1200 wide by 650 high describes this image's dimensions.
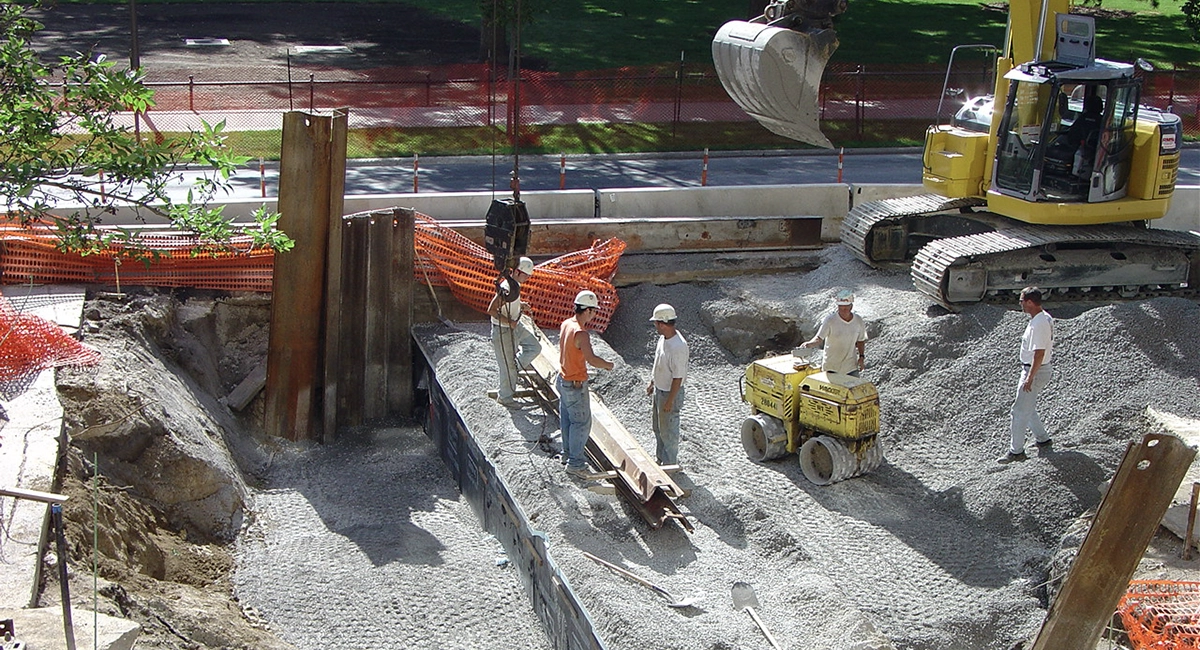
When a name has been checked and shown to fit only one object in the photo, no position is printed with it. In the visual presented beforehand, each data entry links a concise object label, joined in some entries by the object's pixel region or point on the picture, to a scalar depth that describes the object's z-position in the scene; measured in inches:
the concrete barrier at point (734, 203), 673.0
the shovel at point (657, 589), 350.9
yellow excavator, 544.4
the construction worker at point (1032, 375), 422.9
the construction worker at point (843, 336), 444.1
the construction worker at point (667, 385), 414.6
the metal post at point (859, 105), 997.2
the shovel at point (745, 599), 352.5
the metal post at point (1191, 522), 377.7
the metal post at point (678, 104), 967.6
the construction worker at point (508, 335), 464.4
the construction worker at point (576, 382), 404.2
